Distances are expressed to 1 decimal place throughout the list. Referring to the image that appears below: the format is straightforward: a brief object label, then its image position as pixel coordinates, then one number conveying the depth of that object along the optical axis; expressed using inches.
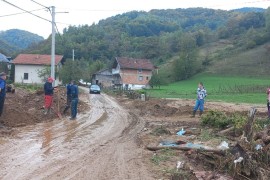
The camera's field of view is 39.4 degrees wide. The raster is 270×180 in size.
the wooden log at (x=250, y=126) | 408.8
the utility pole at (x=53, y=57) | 995.3
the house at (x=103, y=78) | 3600.4
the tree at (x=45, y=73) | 2131.8
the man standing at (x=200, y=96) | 746.8
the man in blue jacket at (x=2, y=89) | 517.9
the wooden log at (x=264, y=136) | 389.1
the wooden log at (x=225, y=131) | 506.0
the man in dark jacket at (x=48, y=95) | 666.5
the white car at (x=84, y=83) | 3352.9
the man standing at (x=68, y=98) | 698.1
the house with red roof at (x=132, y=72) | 3299.7
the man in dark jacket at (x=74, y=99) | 671.1
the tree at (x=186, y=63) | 3489.2
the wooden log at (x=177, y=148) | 363.6
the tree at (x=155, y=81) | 2790.4
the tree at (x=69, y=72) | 2124.8
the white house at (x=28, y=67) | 2883.9
